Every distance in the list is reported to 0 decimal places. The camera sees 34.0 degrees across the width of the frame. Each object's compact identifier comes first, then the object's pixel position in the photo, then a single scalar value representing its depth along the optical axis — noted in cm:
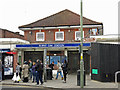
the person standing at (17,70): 1598
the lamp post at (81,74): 1288
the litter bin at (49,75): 1762
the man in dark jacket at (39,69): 1427
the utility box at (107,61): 1604
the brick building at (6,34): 3058
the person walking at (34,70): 1560
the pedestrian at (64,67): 1515
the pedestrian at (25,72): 1595
